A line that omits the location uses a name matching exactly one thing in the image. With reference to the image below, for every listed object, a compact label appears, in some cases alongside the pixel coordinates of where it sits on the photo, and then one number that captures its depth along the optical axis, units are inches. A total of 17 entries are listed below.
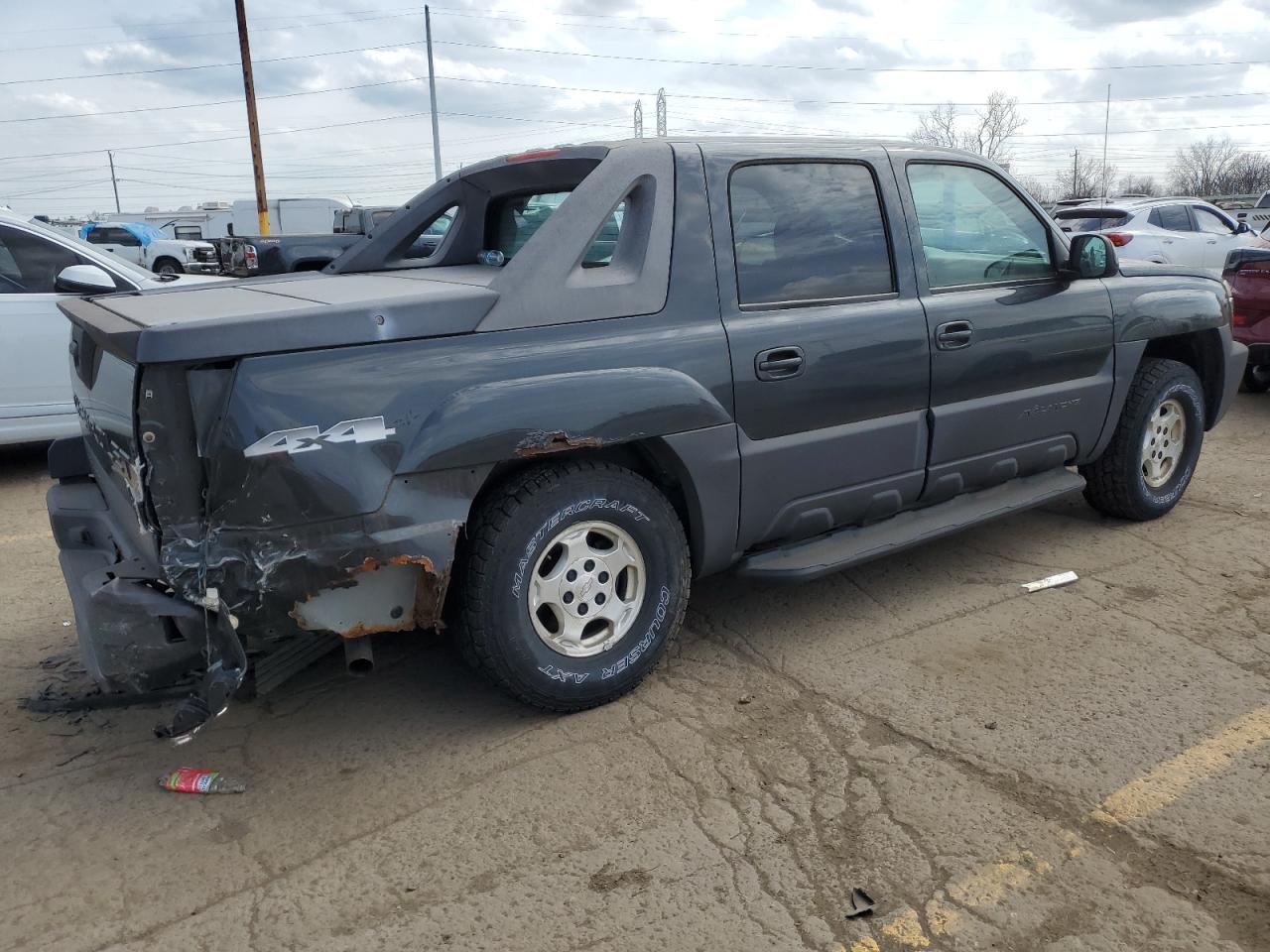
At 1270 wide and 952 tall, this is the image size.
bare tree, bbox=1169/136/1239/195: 2561.5
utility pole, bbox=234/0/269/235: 922.7
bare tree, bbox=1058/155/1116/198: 2608.3
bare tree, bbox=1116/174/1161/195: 2805.1
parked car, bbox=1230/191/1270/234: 962.7
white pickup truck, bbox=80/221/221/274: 1158.3
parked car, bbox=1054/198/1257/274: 563.2
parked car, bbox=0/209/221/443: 251.3
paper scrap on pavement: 175.5
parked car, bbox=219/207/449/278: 534.6
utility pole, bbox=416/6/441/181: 1403.8
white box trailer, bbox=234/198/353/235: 1467.8
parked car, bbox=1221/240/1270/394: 317.7
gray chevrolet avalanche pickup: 108.7
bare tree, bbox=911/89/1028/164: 2124.8
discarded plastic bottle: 118.3
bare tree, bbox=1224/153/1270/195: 2396.7
